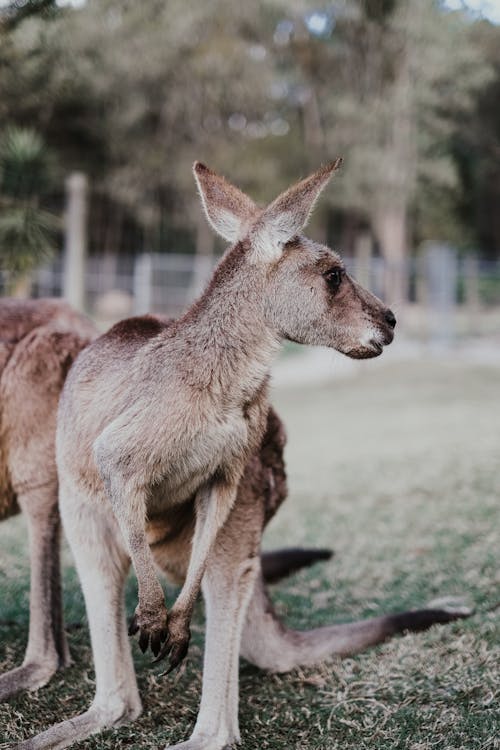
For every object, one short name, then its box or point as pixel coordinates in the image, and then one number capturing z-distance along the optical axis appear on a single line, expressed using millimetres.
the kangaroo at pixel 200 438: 2246
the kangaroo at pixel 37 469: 2814
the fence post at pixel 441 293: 15555
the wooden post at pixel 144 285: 16328
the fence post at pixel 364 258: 17016
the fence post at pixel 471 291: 16797
